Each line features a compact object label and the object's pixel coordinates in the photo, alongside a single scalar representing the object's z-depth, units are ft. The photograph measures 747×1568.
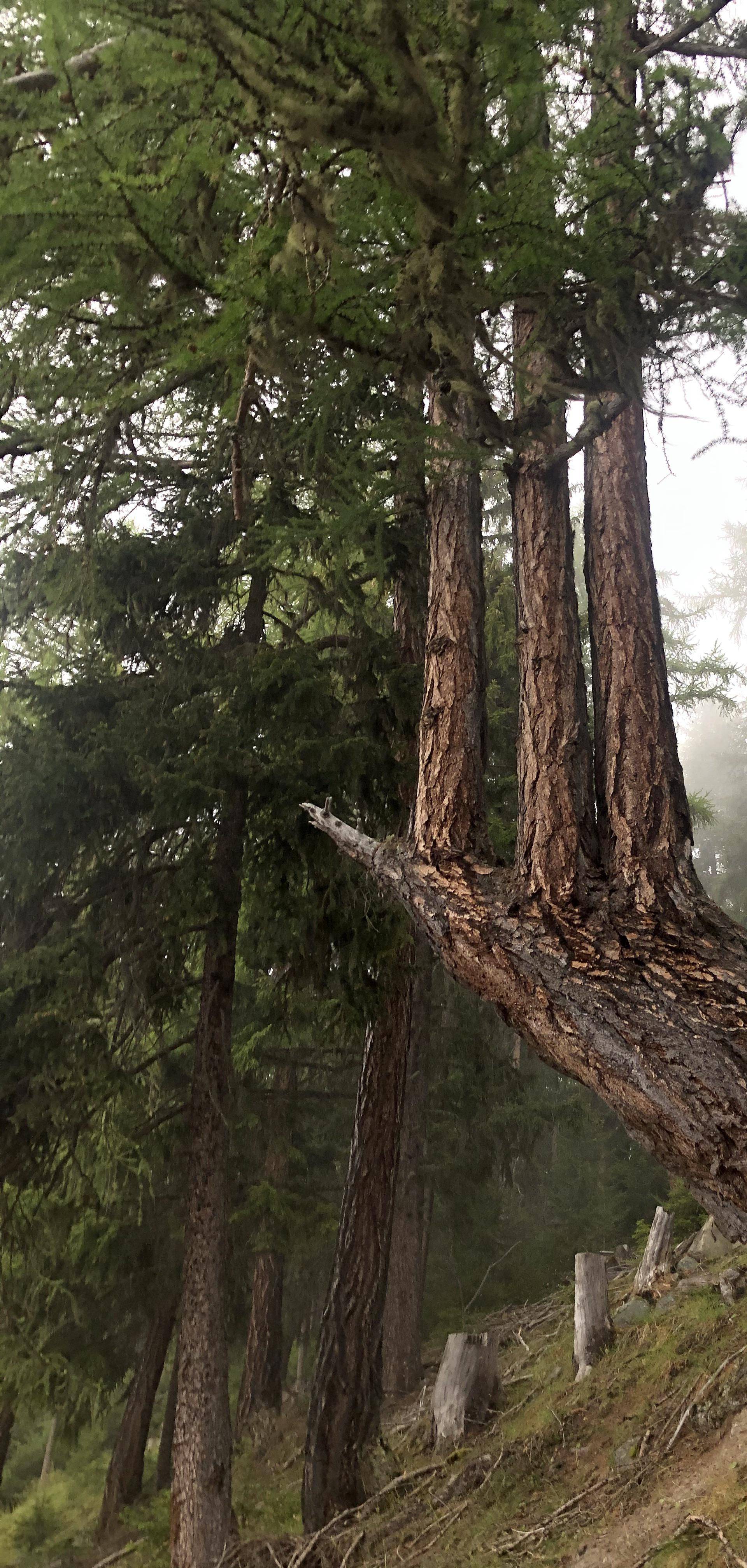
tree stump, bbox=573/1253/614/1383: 26.17
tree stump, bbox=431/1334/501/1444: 25.22
